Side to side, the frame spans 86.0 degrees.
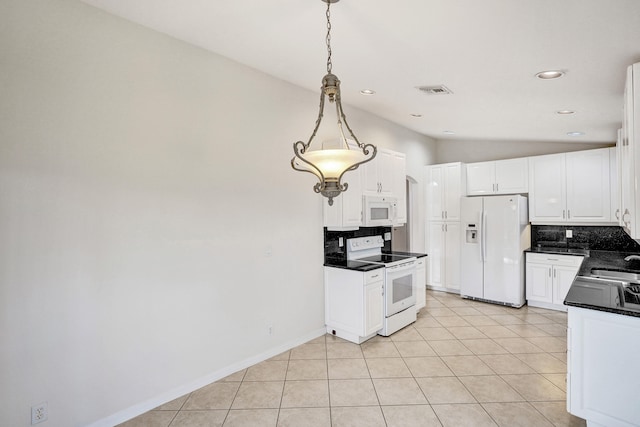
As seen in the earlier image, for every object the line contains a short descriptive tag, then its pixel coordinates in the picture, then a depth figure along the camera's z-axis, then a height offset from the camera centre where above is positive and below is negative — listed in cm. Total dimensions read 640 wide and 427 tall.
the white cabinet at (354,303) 371 -98
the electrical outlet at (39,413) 207 -119
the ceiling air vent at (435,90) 350 +130
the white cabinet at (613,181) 458 +43
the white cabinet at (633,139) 224 +50
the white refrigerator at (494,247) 499 -49
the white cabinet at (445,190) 576 +42
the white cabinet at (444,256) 579 -71
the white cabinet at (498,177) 533 +60
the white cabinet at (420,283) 467 -94
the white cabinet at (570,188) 468 +38
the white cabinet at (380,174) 415 +51
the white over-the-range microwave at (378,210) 409 +6
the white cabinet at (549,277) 474 -90
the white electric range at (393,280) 399 -79
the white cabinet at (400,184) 464 +43
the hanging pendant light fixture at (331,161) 174 +28
